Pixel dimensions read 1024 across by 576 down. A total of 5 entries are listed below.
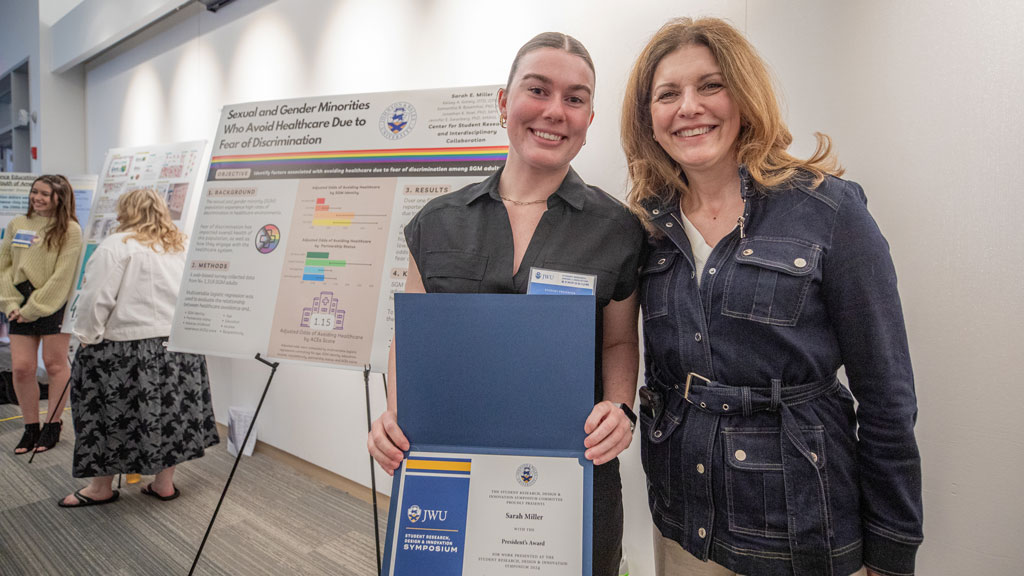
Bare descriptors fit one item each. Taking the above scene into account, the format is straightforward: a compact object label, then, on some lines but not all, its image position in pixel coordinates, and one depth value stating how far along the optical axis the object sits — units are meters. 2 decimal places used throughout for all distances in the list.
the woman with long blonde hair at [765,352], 0.90
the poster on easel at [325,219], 1.83
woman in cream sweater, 3.60
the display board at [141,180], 3.67
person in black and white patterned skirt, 2.73
